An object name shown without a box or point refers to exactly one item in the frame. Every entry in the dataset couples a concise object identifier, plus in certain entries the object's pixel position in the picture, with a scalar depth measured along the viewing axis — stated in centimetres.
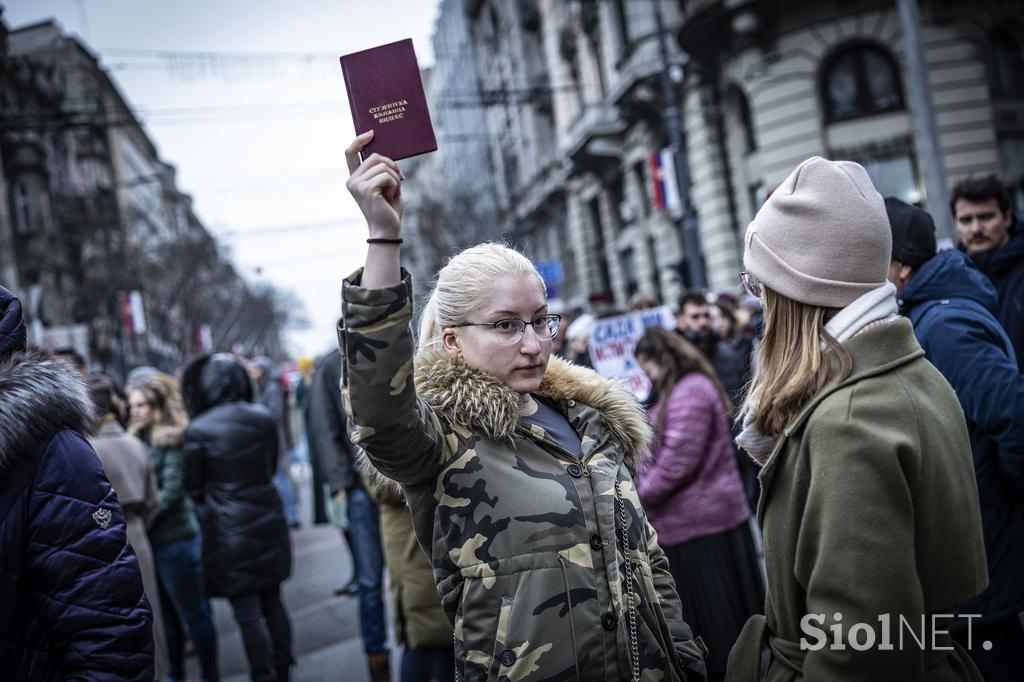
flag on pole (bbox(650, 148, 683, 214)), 1475
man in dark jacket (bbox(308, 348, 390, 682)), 554
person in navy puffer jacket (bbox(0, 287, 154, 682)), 196
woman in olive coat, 160
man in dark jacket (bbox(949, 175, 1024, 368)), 390
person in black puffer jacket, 500
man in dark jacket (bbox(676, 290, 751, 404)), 629
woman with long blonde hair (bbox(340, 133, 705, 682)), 178
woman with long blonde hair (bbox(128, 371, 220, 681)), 544
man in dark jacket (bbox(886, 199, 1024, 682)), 262
